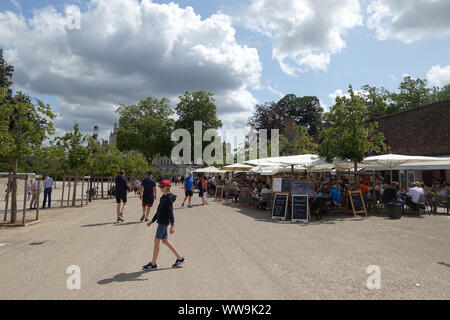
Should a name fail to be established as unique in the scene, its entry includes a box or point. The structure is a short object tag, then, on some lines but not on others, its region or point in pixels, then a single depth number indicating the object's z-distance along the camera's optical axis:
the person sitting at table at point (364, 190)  14.12
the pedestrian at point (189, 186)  16.16
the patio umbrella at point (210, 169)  31.51
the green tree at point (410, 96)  46.03
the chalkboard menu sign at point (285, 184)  13.53
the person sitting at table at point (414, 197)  12.83
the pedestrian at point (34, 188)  15.45
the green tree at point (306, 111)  53.78
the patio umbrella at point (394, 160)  13.45
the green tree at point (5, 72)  28.81
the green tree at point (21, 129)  10.26
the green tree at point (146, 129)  56.71
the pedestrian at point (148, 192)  10.94
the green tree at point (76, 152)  17.24
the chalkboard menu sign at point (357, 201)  13.00
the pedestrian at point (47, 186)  16.58
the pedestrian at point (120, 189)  11.17
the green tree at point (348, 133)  13.73
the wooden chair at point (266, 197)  15.10
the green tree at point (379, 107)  44.99
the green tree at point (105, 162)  22.34
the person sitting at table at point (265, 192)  15.20
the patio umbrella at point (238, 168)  21.27
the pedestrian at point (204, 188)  17.58
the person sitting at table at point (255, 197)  16.20
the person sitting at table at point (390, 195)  12.95
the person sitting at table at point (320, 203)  12.07
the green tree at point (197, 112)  52.44
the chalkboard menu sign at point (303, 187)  12.07
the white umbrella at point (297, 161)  13.81
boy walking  5.43
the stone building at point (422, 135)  21.77
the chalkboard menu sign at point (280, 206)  12.27
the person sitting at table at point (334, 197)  12.57
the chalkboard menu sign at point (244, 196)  17.89
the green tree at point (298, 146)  33.28
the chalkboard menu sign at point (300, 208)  11.46
